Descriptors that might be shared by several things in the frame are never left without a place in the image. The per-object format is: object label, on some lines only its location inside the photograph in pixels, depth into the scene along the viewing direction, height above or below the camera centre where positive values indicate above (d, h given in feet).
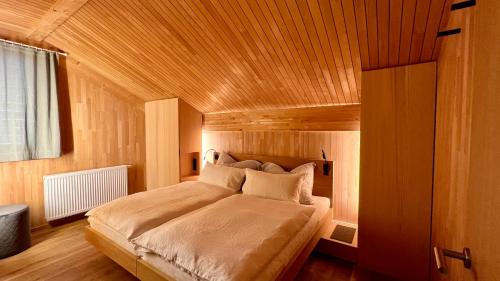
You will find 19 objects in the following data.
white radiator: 9.73 -2.67
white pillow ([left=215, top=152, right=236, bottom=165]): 11.64 -1.34
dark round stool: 7.60 -3.34
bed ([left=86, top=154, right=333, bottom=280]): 4.93 -3.07
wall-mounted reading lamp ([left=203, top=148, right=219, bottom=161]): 12.69 -1.17
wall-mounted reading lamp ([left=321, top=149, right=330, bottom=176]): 9.05 -1.39
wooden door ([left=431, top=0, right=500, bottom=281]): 1.75 -0.13
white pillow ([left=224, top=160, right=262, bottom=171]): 10.72 -1.50
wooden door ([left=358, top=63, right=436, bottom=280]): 6.01 -1.03
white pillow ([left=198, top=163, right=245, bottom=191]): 9.70 -1.90
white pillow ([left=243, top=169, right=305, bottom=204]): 8.13 -1.95
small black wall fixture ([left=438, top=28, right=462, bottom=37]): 3.17 +1.43
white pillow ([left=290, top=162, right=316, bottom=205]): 8.33 -1.87
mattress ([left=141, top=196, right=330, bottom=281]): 4.66 -2.88
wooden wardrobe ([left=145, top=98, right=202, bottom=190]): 12.04 -0.45
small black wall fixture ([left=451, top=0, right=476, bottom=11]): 2.35 +1.41
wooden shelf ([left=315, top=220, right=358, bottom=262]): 7.35 -3.80
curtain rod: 8.60 +3.50
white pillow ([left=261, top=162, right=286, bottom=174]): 9.74 -1.56
